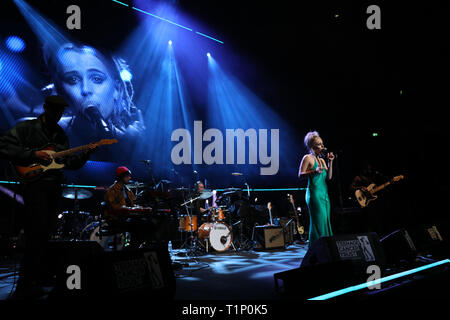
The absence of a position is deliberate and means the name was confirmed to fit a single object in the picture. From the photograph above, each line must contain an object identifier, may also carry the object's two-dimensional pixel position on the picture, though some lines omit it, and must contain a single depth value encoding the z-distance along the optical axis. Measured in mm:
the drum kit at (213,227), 7074
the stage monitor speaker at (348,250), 2936
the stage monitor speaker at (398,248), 3887
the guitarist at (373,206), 6246
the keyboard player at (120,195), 4543
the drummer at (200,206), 7686
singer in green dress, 3805
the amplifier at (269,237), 7375
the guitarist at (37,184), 2693
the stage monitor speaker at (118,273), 1922
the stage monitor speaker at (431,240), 4531
